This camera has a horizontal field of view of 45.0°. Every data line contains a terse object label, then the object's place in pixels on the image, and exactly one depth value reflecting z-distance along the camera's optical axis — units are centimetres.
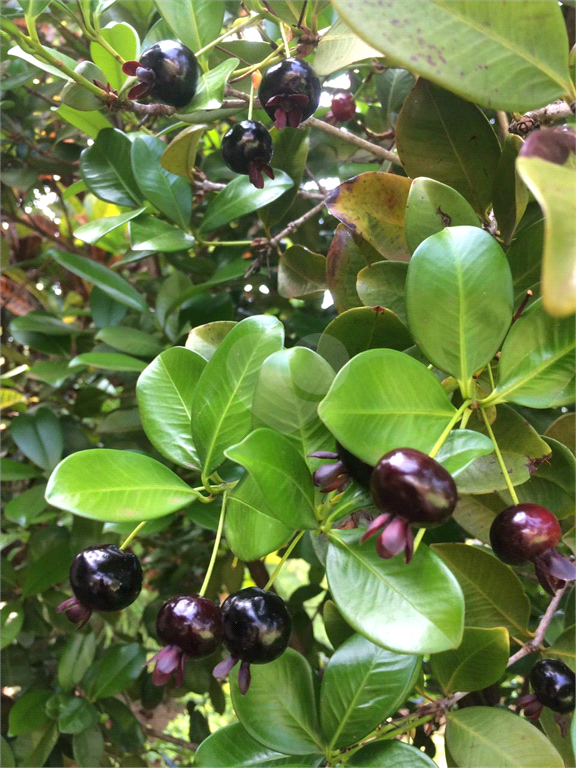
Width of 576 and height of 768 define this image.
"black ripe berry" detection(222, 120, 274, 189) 25
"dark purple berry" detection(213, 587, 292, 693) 18
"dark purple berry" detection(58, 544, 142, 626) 19
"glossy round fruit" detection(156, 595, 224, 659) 17
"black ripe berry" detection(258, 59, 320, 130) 23
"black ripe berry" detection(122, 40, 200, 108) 23
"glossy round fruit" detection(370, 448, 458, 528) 14
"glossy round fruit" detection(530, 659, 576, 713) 22
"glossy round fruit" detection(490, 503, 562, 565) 17
